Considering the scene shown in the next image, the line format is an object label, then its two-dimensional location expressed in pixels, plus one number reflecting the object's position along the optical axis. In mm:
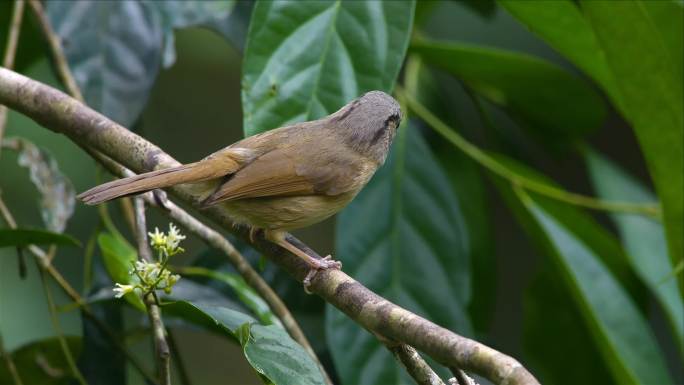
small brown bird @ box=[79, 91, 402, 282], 5887
